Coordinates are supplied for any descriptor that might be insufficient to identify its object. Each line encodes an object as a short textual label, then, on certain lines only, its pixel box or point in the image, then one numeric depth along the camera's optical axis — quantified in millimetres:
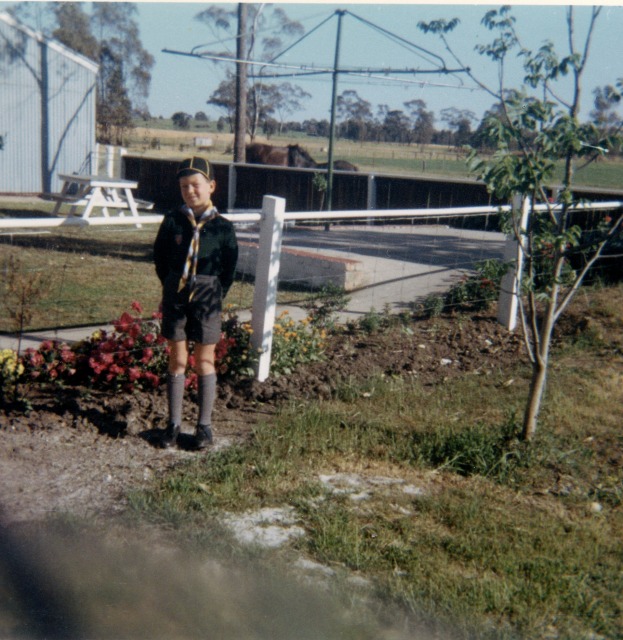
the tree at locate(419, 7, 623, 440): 4105
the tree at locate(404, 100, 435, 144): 32669
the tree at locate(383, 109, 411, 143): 37000
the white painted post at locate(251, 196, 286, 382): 5562
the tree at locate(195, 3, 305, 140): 25536
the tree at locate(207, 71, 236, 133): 36406
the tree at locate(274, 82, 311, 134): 37691
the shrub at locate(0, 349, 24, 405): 4879
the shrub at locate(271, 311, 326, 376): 5867
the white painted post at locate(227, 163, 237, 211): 23391
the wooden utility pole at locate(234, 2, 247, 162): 20109
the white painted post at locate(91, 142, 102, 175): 25766
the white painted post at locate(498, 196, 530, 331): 7813
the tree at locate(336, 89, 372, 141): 34688
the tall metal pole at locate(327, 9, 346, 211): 15094
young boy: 4477
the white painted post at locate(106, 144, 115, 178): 23641
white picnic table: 12557
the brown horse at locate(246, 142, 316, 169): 27484
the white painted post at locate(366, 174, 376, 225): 20734
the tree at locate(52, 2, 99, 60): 35444
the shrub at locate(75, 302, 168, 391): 5137
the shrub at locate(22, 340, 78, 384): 5094
